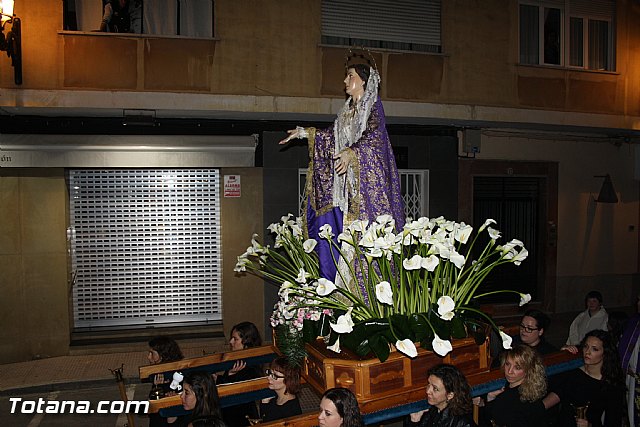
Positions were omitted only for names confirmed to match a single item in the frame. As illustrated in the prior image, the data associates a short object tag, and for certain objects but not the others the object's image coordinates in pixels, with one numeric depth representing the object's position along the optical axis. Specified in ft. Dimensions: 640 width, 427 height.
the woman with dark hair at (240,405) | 15.37
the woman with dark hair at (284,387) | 12.94
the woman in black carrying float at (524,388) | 13.21
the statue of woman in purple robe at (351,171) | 13.53
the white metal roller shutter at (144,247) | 32.42
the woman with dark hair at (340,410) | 10.30
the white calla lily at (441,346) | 10.78
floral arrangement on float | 11.03
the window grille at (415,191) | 35.81
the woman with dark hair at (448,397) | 11.19
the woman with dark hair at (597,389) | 15.08
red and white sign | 32.96
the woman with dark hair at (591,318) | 23.52
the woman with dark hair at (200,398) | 12.57
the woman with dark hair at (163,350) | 17.17
